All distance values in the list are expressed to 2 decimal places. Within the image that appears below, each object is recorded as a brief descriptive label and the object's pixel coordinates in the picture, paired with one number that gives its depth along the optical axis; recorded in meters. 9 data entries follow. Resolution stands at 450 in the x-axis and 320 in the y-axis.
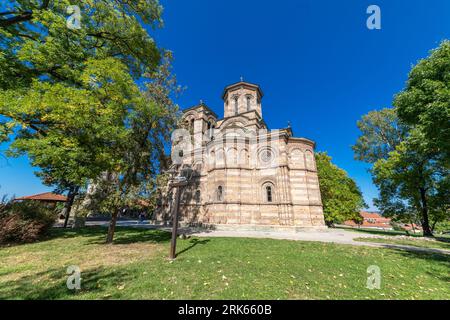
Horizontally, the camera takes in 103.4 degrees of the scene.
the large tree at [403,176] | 16.52
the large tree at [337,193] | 21.94
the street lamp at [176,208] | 7.09
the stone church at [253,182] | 18.47
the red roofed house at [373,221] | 58.73
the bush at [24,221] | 9.55
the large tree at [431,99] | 7.64
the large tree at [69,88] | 6.39
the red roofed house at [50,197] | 24.14
